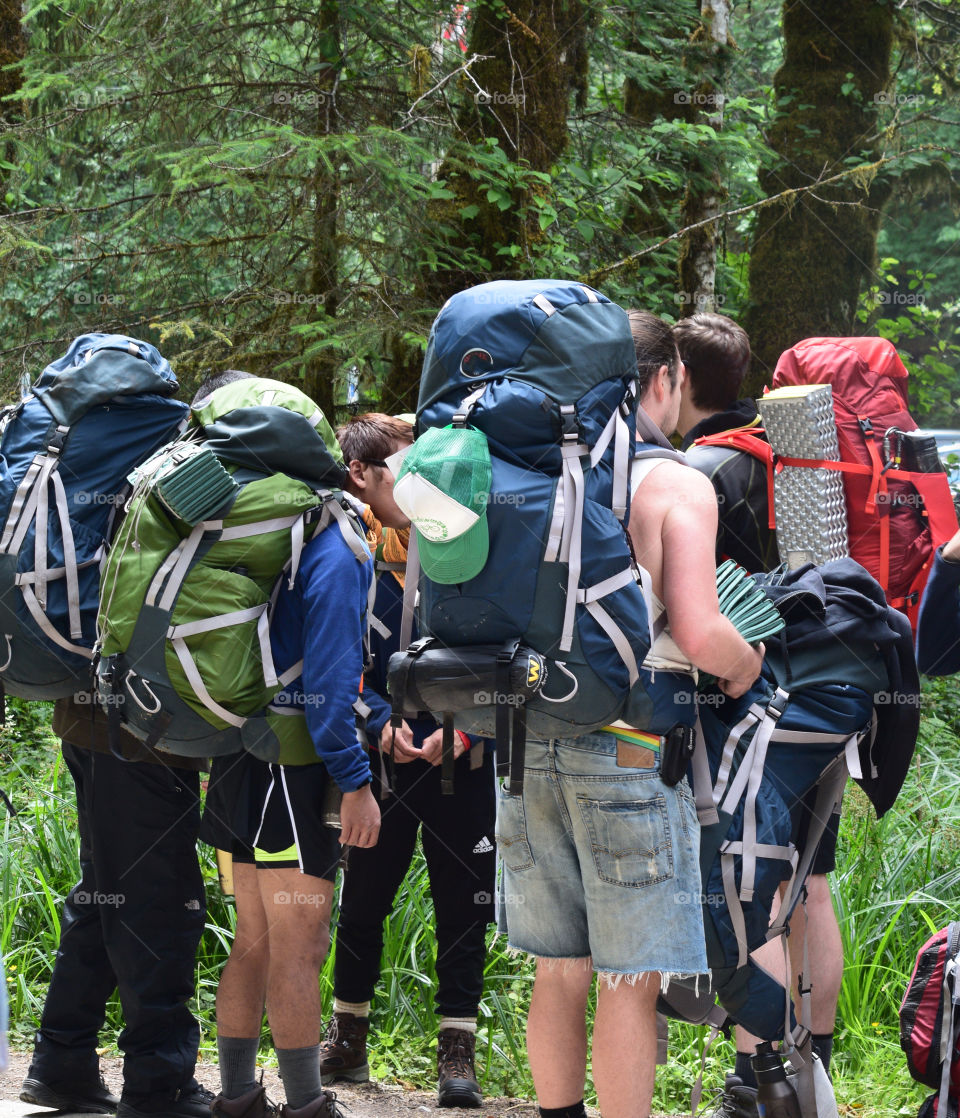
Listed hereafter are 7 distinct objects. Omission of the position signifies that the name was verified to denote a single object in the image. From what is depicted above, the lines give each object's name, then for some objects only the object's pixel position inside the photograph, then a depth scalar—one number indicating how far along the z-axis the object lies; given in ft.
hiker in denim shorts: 16.66
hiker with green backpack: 18.98
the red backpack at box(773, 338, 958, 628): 24.53
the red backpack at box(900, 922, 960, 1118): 17.29
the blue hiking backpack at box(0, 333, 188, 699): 20.92
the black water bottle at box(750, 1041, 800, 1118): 18.69
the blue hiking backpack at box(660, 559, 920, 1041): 17.97
